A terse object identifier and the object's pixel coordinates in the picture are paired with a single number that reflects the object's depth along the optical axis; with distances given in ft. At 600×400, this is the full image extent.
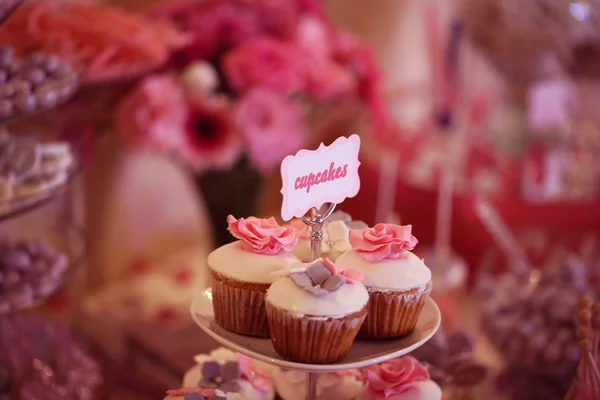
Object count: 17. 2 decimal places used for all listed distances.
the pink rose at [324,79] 3.89
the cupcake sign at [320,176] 1.99
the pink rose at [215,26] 4.01
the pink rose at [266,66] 3.79
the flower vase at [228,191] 4.29
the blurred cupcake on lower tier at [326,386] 2.40
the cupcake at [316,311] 1.96
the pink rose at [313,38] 4.04
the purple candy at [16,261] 3.12
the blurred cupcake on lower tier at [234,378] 2.35
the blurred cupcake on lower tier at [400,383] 2.29
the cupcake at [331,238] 2.33
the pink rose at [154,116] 3.73
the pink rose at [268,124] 3.85
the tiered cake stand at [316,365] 2.00
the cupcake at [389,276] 2.15
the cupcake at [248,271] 2.13
